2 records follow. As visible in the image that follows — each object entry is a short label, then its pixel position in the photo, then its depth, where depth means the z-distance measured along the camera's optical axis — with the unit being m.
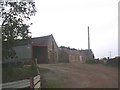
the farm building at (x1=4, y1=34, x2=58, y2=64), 17.65
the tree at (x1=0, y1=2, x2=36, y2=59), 8.73
